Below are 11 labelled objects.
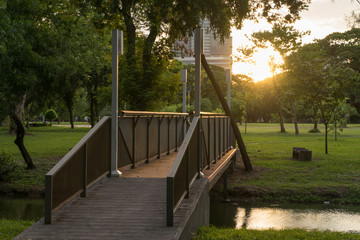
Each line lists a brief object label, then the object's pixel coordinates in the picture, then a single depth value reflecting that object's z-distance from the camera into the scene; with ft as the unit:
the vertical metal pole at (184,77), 65.56
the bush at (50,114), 234.58
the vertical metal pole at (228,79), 63.05
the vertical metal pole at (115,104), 28.43
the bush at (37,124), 204.14
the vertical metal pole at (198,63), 28.89
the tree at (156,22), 53.52
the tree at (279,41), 138.00
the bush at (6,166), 54.54
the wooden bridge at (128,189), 19.72
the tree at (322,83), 77.10
